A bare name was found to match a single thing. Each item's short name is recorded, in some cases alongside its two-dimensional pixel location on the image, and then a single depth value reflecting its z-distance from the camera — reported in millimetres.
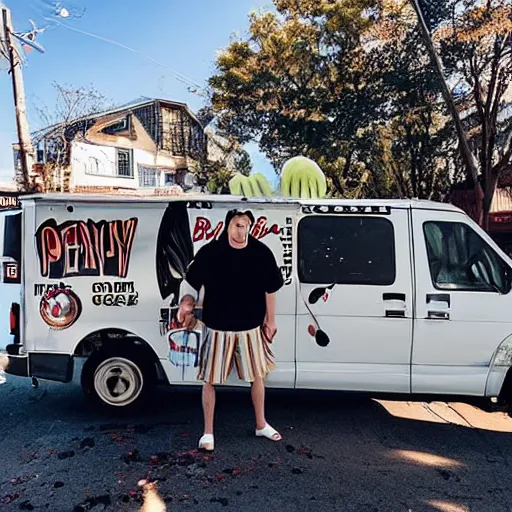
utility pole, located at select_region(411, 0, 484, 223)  11594
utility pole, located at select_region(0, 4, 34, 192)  14695
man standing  3736
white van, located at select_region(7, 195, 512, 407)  4051
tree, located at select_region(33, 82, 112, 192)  19172
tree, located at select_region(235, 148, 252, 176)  19317
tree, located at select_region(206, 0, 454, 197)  14773
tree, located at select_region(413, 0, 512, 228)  11562
